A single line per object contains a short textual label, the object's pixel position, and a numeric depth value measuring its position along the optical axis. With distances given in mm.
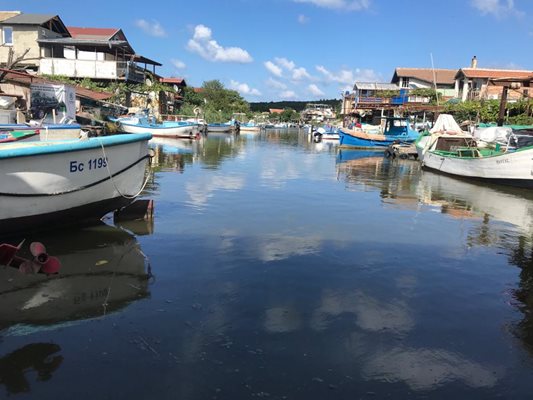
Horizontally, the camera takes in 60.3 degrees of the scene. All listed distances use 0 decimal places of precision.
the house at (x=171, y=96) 55659
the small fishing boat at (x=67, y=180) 6926
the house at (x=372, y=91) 55344
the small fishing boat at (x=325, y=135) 51750
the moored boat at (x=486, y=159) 15883
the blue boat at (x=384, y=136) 35875
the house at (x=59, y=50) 39688
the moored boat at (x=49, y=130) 12977
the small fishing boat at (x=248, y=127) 75712
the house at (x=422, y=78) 65625
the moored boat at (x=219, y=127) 60375
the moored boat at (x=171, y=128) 40275
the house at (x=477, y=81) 44600
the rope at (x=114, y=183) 8034
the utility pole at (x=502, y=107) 23688
